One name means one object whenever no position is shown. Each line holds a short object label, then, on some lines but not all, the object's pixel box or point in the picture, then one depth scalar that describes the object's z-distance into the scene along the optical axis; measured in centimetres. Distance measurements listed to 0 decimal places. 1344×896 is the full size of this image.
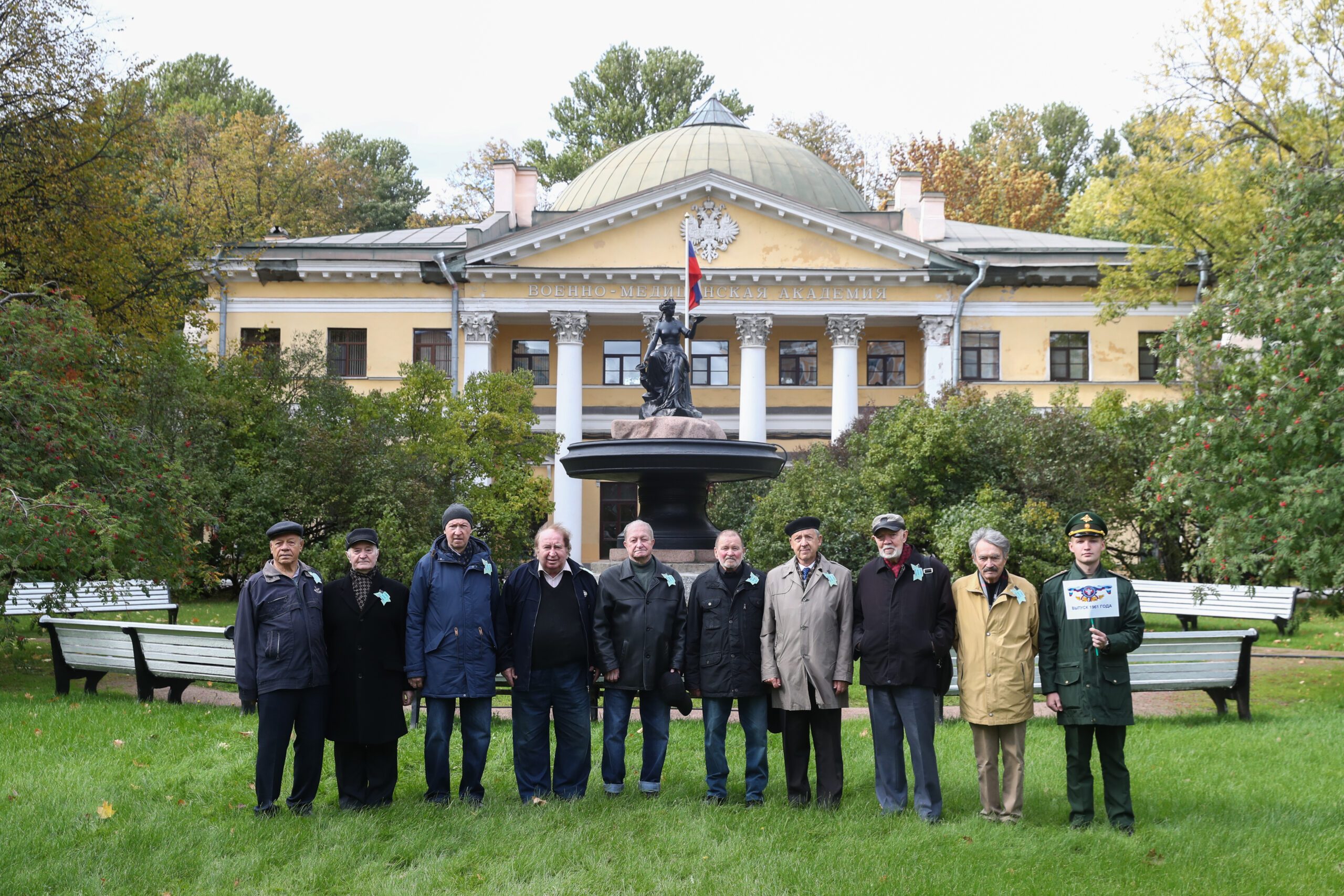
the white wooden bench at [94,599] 1209
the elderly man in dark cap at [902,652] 693
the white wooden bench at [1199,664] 1005
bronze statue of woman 1323
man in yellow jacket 681
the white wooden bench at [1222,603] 1625
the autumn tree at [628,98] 5406
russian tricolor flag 1538
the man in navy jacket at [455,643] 720
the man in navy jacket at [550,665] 738
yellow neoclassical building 3506
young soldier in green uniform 672
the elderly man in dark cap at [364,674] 711
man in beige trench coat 716
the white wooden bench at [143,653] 1045
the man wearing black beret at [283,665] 697
